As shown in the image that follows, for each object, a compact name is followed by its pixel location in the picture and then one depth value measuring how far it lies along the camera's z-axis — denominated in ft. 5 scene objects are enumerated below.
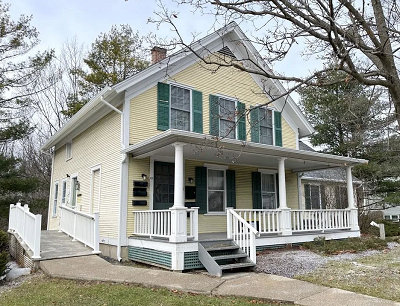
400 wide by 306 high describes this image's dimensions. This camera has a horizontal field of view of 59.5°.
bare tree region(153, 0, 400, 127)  18.08
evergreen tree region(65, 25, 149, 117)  77.66
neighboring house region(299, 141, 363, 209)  58.03
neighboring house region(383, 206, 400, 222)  100.99
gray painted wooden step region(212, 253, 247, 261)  25.10
